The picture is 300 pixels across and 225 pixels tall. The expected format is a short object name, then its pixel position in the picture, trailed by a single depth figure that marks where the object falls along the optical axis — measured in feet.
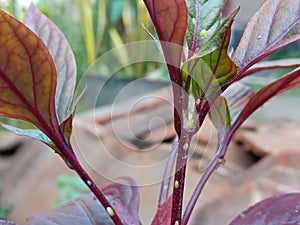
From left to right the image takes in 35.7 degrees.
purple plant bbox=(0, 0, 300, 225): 0.83
